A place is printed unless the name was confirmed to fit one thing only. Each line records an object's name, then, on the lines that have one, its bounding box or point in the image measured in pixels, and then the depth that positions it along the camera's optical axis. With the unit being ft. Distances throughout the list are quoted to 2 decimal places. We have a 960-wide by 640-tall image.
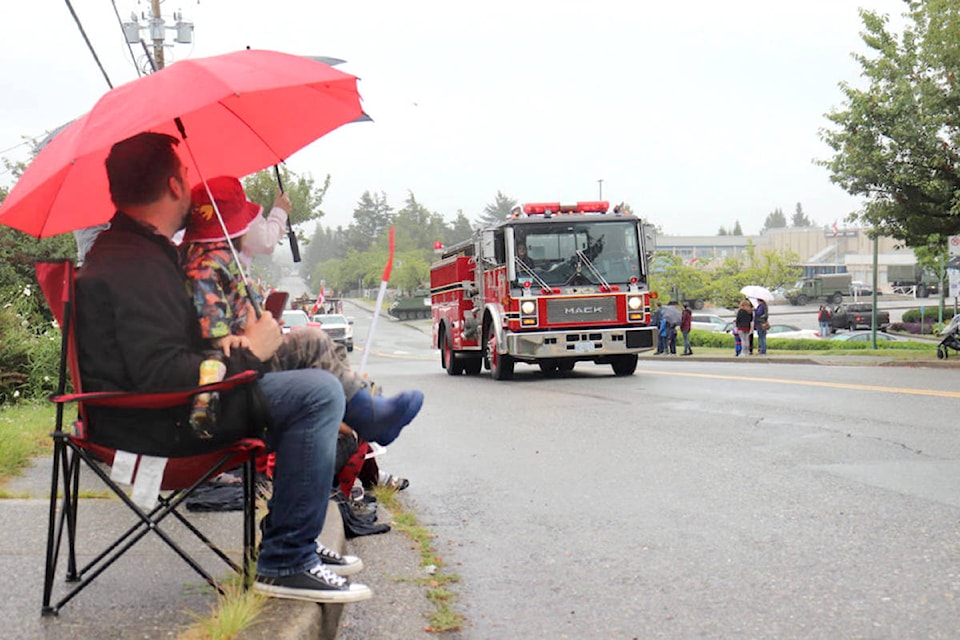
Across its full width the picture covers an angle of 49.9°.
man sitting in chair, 10.73
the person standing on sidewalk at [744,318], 90.07
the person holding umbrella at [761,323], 90.38
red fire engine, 56.03
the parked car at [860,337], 121.53
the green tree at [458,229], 530.68
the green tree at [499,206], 505.25
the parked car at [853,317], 164.55
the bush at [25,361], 34.27
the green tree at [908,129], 71.46
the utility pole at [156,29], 90.84
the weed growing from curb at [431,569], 13.01
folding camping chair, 10.68
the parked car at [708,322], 159.84
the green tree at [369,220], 549.13
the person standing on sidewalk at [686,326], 100.32
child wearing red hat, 11.34
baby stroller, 69.62
